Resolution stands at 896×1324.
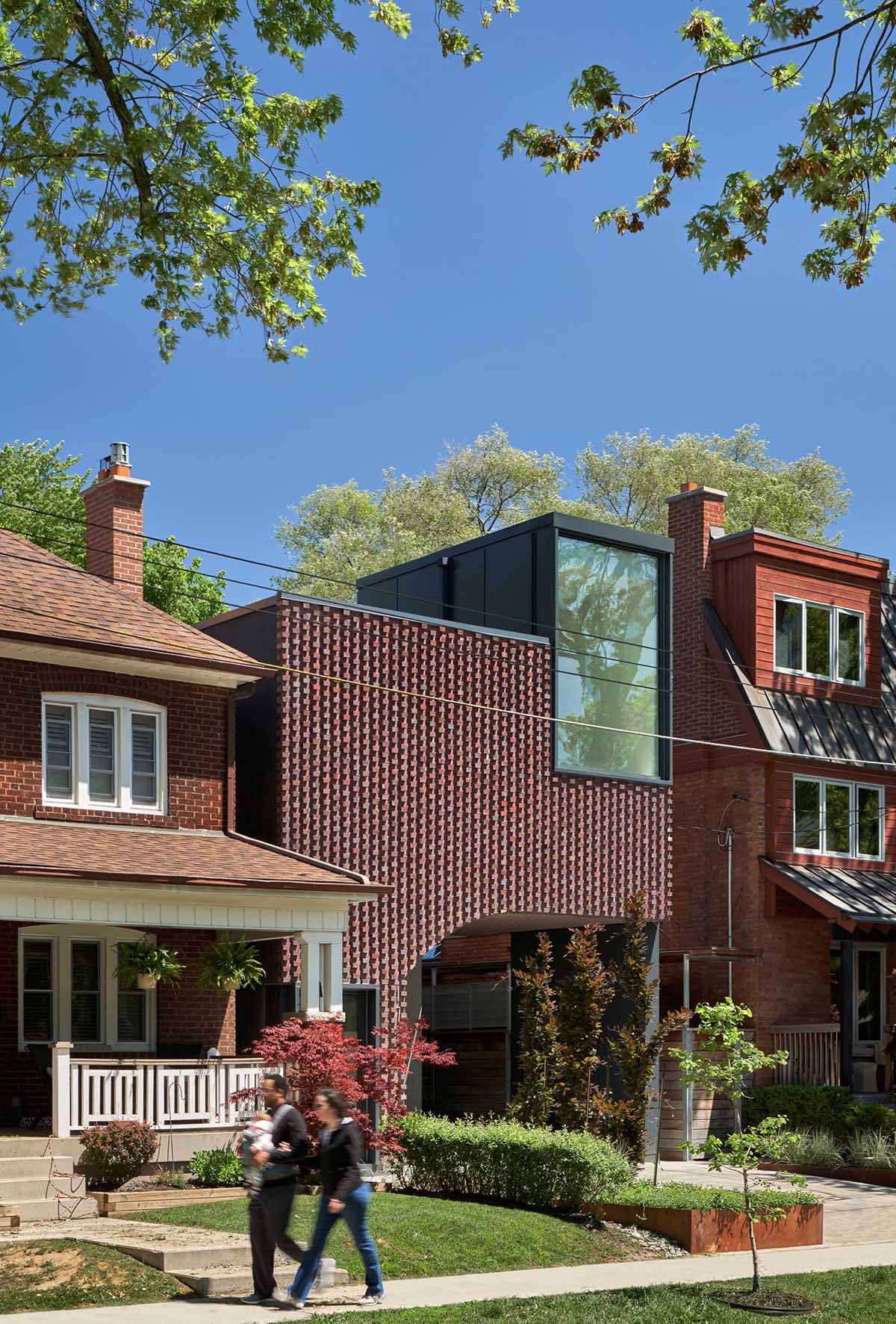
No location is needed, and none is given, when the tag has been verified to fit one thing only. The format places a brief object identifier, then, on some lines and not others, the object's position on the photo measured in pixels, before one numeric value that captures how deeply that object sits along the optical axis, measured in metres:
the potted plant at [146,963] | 21.94
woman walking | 13.20
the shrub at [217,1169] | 19.52
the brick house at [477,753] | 23.80
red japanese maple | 19.31
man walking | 13.32
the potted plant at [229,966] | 22.27
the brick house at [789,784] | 29.73
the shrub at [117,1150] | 19.05
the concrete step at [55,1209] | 17.73
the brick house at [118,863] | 20.39
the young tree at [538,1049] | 21.70
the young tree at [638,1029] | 21.14
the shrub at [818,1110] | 26.56
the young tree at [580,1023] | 21.75
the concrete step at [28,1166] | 18.73
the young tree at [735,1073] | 15.34
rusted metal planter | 18.05
